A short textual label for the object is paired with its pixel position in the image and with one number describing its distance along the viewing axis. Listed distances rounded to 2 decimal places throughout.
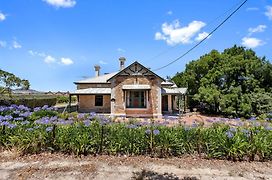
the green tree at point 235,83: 14.50
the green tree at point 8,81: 10.15
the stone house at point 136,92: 13.71
